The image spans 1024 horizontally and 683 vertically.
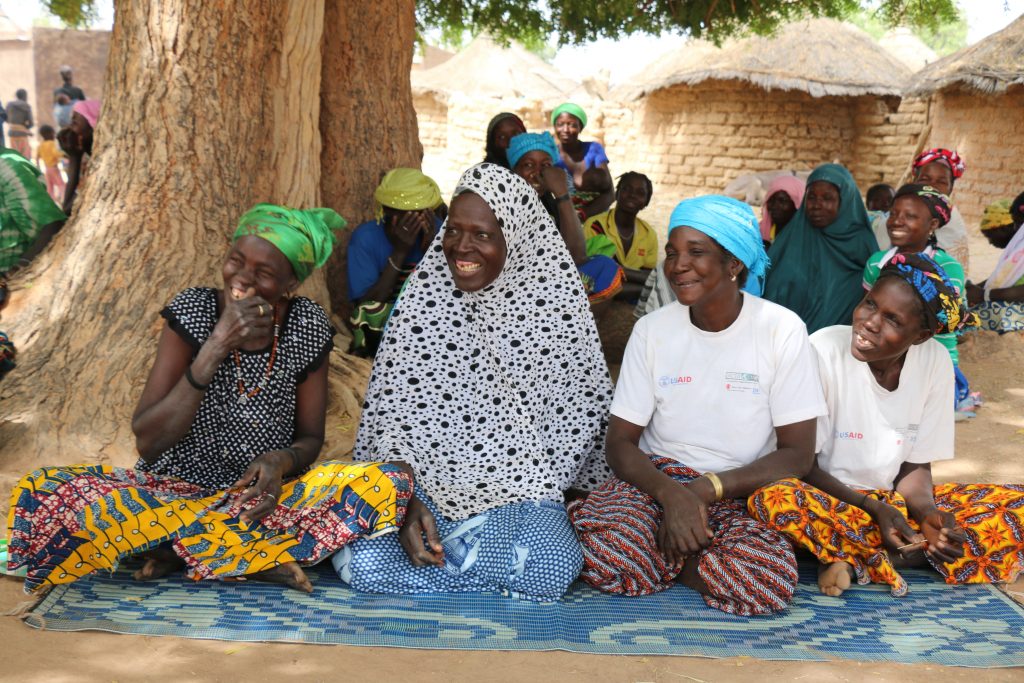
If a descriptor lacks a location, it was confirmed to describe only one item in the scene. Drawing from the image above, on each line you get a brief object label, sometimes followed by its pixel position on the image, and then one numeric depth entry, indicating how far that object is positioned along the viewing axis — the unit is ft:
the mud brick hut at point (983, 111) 38.91
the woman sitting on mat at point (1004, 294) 20.88
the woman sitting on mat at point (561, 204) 17.43
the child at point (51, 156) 45.75
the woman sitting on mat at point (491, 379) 10.42
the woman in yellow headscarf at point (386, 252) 16.76
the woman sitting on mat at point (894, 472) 9.95
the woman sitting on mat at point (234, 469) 8.82
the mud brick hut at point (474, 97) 59.93
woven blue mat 8.66
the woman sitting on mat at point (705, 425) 9.64
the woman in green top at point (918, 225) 15.69
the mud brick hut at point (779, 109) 50.31
